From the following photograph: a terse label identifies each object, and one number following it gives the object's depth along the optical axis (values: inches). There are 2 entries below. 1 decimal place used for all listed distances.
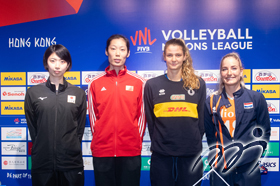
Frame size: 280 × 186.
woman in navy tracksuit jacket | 82.8
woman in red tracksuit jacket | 88.5
